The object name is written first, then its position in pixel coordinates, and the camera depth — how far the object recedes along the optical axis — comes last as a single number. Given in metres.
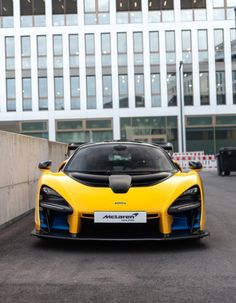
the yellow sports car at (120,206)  4.96
